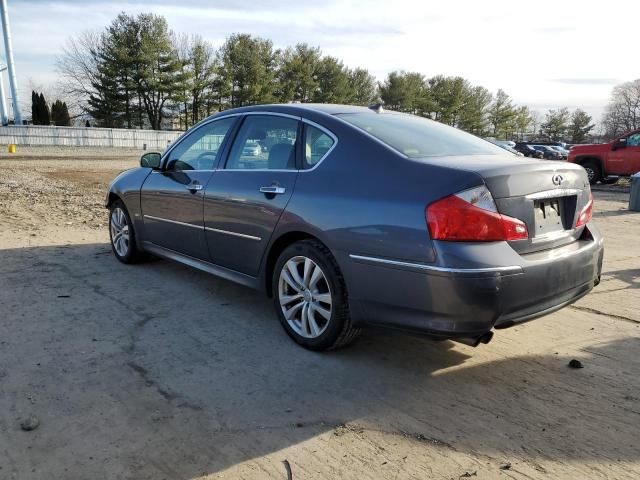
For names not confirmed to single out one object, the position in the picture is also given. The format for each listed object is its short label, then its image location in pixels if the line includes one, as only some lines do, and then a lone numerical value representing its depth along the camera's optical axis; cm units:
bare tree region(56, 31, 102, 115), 5050
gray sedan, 272
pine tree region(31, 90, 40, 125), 3822
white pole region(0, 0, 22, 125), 3481
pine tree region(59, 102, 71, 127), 4066
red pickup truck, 1633
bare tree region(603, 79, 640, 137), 8562
